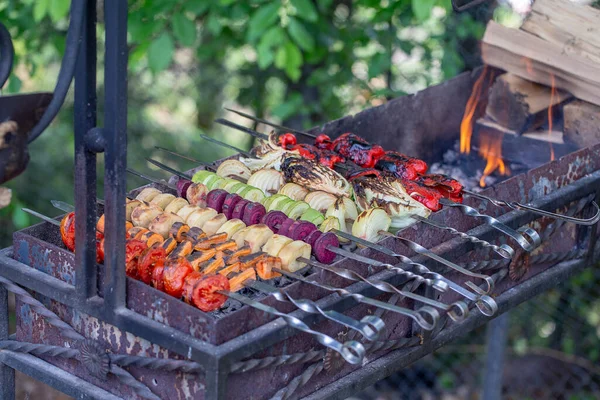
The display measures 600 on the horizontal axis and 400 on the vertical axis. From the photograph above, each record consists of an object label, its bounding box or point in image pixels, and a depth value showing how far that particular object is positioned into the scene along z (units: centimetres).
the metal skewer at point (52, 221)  292
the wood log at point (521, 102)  461
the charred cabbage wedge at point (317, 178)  330
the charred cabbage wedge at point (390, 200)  315
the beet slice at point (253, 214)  306
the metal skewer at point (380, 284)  254
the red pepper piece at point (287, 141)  375
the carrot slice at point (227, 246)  279
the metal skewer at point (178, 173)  336
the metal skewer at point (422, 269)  264
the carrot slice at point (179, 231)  290
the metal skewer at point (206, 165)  356
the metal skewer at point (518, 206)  313
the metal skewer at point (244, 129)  376
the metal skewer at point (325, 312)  238
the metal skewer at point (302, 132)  386
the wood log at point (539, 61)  429
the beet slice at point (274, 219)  302
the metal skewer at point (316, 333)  235
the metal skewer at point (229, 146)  365
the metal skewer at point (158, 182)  336
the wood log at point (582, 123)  431
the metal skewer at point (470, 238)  297
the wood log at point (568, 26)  435
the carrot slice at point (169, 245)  280
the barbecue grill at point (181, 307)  237
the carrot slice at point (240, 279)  261
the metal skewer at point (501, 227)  295
